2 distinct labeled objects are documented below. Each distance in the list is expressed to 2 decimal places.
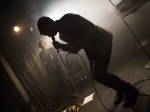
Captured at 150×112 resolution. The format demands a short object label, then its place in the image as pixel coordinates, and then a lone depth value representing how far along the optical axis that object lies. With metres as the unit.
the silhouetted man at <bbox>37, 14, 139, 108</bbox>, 2.52
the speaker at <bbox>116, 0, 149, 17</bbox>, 3.86
